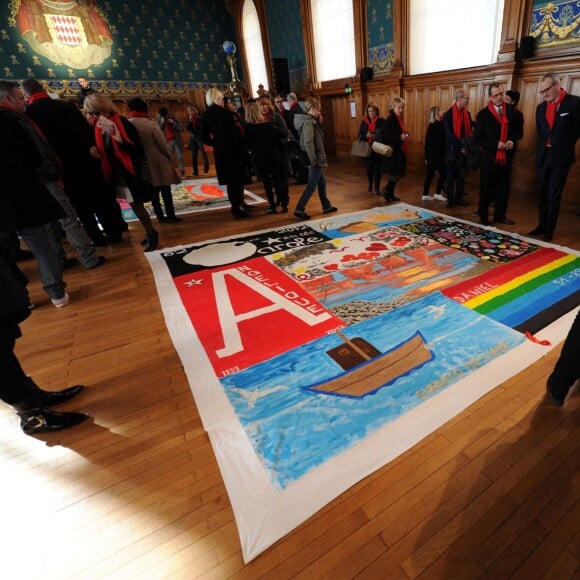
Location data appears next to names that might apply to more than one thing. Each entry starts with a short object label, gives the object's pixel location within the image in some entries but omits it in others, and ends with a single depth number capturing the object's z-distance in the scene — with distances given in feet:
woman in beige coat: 11.95
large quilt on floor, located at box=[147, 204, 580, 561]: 4.51
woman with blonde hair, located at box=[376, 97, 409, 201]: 14.05
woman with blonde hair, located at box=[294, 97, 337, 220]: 12.79
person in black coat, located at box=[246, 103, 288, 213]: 13.31
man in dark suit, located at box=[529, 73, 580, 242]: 9.10
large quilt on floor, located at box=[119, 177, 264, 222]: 17.01
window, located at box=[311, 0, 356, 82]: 22.85
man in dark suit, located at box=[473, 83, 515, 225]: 10.75
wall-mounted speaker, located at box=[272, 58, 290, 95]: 27.84
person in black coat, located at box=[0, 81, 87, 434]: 4.51
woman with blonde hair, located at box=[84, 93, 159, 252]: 9.95
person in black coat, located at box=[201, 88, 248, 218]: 12.96
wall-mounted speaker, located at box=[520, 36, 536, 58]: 13.71
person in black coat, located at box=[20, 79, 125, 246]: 9.82
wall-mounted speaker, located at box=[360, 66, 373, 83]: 21.75
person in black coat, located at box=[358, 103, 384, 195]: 15.60
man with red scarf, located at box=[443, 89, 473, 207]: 12.64
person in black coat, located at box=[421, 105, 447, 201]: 13.58
